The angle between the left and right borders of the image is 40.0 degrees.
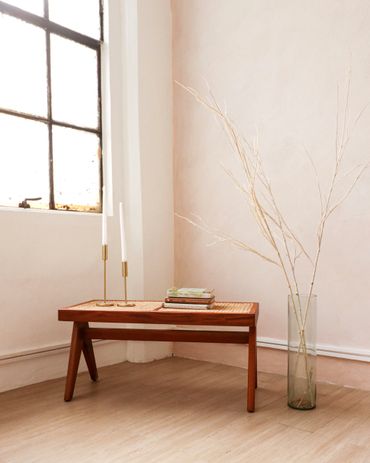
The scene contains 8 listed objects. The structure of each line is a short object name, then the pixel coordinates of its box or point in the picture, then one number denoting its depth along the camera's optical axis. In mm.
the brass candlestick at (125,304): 2588
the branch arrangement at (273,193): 2732
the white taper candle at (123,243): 2545
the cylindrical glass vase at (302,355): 2355
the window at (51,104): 2814
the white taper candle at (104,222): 2564
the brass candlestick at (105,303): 2568
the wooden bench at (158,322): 2311
